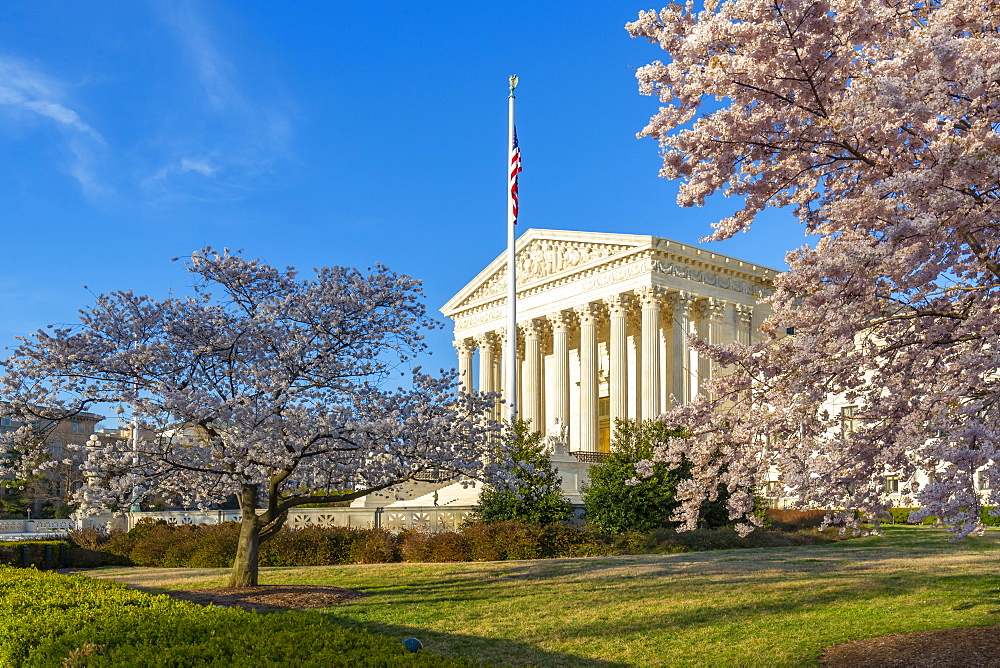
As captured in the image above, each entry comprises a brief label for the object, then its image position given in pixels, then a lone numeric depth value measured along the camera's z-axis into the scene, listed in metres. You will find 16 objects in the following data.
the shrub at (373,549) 24.88
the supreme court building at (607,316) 53.00
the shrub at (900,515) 44.06
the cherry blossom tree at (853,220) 7.53
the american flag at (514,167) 38.22
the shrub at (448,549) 24.94
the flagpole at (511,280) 38.53
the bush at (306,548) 24.19
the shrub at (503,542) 24.89
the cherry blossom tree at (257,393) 14.73
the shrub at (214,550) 24.50
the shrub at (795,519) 36.56
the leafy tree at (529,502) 28.78
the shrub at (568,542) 25.81
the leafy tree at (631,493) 29.36
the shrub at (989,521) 36.79
